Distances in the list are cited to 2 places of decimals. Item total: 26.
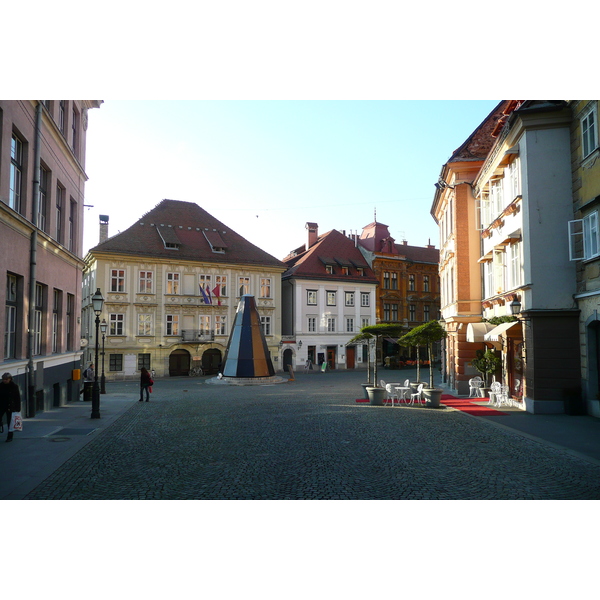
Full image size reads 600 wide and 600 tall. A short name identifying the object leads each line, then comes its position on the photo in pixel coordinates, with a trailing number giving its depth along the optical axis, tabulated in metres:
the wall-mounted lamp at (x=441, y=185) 25.60
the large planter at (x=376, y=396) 20.03
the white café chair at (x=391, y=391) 20.02
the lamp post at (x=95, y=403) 16.27
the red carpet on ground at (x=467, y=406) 17.15
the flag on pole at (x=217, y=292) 44.41
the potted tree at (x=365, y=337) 22.18
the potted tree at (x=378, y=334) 20.05
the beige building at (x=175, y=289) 41.47
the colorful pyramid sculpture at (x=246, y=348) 33.12
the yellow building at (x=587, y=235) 14.84
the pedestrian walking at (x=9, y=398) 11.56
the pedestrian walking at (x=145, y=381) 22.56
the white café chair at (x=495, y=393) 19.39
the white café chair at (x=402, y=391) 20.05
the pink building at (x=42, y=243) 14.06
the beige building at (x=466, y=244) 23.95
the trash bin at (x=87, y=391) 22.67
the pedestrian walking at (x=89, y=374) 26.77
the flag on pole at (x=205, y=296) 43.25
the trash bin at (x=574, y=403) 15.74
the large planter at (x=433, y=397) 19.00
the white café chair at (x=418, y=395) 19.80
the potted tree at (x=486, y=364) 21.31
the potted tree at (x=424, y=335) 21.33
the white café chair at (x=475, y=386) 22.11
